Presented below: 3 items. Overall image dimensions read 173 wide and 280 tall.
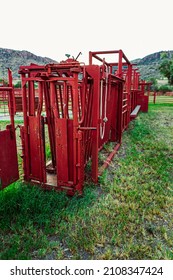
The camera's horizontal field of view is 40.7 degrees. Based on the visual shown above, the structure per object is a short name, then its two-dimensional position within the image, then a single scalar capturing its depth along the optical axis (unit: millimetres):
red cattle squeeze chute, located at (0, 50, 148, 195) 3371
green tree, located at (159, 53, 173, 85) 26756
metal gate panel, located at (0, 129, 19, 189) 3463
